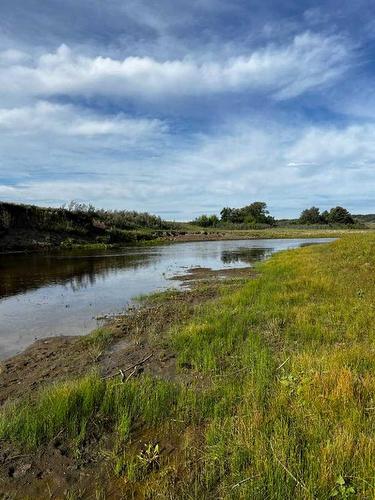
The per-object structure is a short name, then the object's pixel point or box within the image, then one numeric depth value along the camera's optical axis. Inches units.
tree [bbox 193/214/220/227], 4952.3
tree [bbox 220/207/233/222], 5754.9
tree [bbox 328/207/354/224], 5989.2
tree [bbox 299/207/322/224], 6279.5
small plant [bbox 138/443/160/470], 167.0
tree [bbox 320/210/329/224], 6221.5
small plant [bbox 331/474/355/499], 133.5
